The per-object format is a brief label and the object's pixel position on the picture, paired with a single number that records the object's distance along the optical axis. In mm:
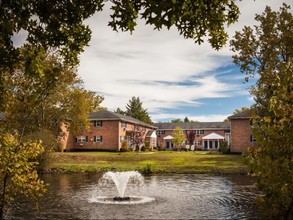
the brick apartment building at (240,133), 63094
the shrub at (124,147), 66700
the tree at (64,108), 49375
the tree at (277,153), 11594
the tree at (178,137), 80000
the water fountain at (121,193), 20766
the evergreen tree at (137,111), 114738
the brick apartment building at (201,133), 89500
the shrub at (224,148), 63312
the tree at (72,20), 11930
